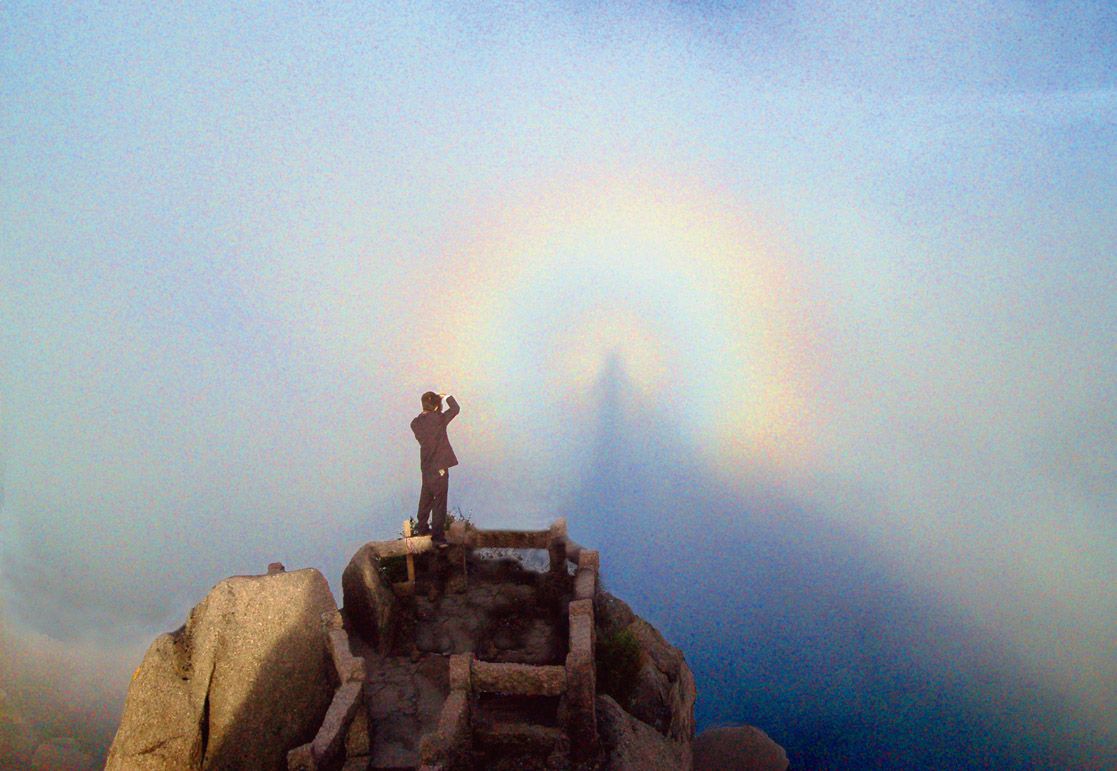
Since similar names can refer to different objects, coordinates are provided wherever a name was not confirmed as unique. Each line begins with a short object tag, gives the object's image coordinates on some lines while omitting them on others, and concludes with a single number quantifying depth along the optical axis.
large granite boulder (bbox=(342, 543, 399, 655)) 13.21
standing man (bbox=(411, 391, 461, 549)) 15.19
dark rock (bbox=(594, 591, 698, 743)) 14.09
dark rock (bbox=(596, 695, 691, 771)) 11.36
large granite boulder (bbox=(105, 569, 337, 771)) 9.41
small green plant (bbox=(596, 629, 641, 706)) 13.34
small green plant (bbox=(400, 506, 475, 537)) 15.62
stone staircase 10.05
